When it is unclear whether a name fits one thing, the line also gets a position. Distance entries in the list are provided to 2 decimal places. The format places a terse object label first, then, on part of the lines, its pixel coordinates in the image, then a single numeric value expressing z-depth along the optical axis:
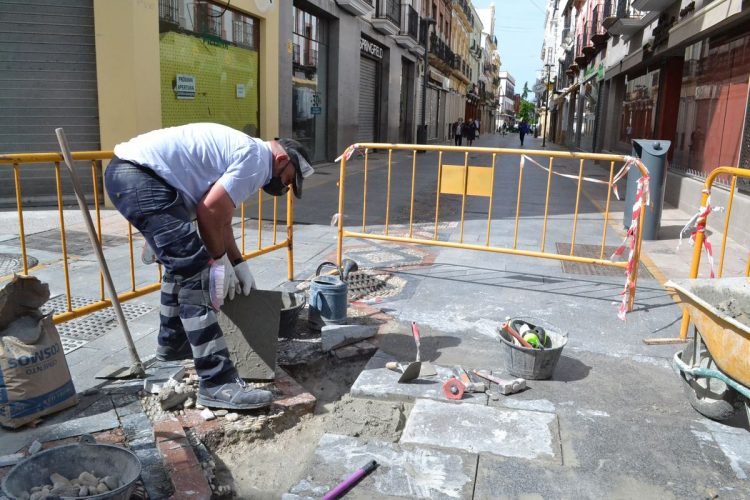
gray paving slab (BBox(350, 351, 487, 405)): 3.62
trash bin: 8.31
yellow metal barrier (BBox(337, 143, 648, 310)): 5.61
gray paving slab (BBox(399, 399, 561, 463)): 3.08
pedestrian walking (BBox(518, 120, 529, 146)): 42.97
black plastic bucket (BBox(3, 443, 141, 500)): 2.32
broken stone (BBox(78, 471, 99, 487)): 2.38
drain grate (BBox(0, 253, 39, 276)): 5.84
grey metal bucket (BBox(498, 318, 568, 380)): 3.77
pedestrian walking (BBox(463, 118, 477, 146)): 36.09
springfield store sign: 22.56
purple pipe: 2.68
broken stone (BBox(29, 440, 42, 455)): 2.74
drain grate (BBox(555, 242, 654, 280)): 6.49
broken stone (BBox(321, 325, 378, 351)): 4.22
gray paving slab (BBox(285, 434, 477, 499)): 2.74
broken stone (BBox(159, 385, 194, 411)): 3.24
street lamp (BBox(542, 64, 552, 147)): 57.89
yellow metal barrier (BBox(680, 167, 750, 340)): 4.40
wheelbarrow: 3.10
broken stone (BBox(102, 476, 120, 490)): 2.38
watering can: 4.53
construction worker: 3.07
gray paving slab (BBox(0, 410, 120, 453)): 2.88
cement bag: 2.94
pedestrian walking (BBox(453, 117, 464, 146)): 34.56
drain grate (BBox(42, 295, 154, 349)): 4.35
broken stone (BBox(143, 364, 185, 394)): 3.40
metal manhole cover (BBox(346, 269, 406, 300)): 5.55
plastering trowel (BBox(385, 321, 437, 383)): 3.73
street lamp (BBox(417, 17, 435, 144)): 30.16
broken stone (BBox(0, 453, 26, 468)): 2.67
